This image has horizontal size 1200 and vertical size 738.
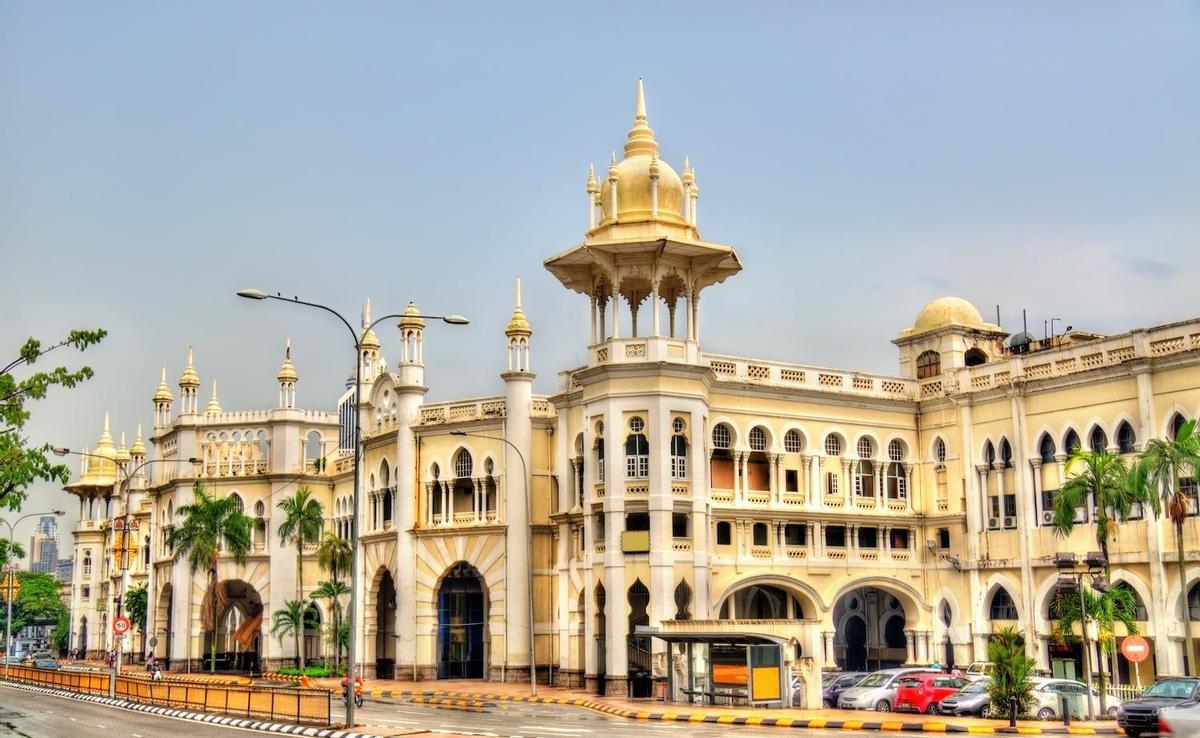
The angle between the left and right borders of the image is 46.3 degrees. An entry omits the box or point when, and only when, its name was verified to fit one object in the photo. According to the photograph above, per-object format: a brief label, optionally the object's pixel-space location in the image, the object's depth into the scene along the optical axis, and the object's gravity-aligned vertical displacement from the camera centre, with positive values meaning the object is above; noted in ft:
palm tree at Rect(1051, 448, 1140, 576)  136.46 +9.10
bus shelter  134.00 -7.64
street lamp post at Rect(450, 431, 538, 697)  164.92 +10.11
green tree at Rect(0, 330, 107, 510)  97.40 +13.28
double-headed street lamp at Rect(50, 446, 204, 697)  178.03 +6.81
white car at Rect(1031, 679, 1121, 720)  119.75 -9.64
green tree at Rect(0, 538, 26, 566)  160.40 +6.63
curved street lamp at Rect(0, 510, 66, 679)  257.22 -5.56
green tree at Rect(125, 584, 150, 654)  295.69 -1.67
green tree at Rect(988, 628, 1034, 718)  112.78 -7.49
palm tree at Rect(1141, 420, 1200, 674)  133.28 +11.07
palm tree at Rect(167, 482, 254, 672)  232.94 +10.54
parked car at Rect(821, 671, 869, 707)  138.00 -9.78
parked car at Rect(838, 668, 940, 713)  132.57 -10.02
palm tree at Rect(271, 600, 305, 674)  234.17 -3.93
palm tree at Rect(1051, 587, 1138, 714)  143.95 -2.99
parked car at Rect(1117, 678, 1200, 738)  100.83 -8.69
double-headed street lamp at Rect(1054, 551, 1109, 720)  119.02 +1.06
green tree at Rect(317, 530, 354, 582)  222.69 +6.48
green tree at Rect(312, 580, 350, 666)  223.10 +0.30
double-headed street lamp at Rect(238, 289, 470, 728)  104.53 +2.48
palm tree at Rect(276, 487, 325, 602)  220.84 +12.03
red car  128.57 -9.50
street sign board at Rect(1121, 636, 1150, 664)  119.34 -5.58
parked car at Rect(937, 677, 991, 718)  124.57 -10.32
